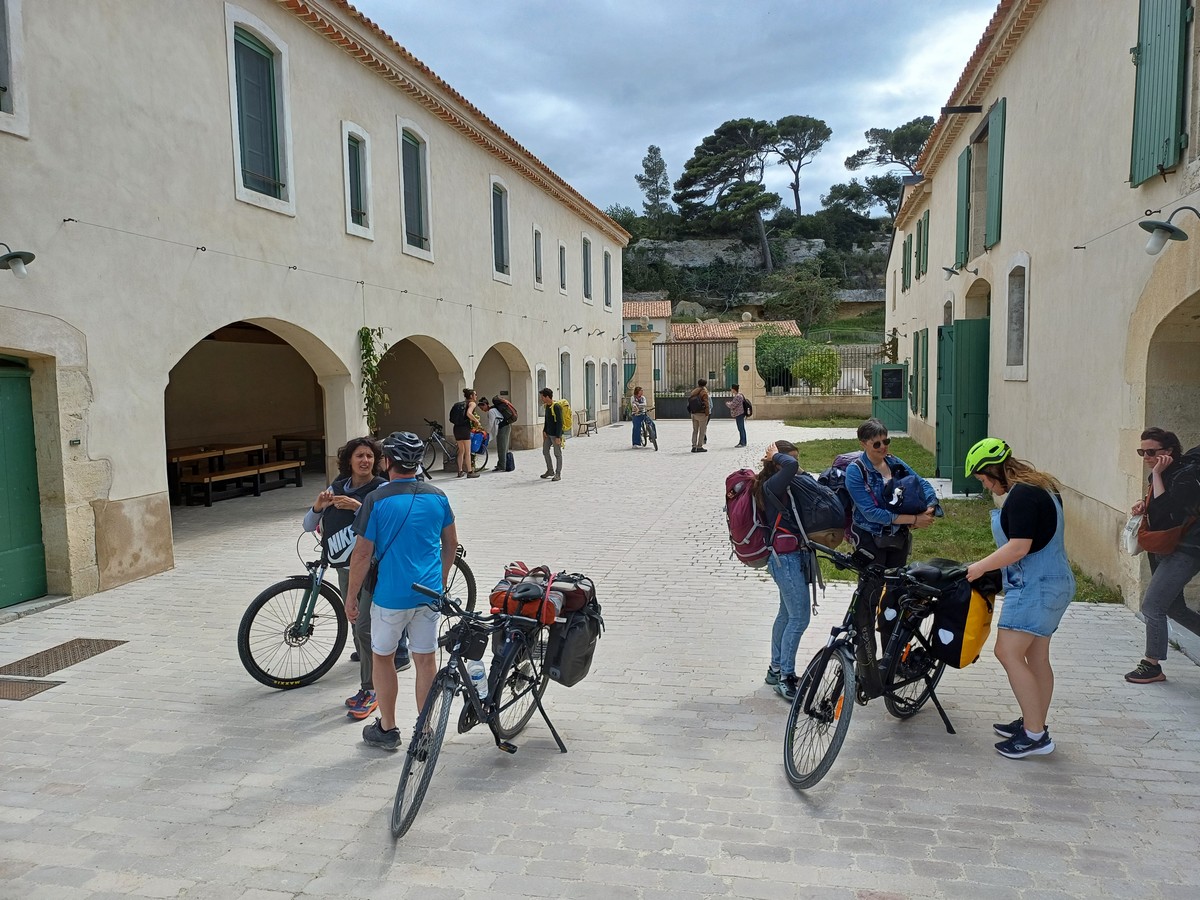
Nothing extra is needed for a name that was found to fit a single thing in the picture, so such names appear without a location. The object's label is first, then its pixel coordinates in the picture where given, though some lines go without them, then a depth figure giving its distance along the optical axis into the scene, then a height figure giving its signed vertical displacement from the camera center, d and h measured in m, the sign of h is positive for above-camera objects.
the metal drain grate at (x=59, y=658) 5.83 -1.93
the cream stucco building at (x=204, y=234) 7.38 +1.89
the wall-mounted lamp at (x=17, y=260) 6.64 +1.08
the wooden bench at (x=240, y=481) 12.80 -1.57
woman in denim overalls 3.97 -0.99
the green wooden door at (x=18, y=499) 7.17 -0.93
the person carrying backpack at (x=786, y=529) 4.76 -0.88
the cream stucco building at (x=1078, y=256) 5.84 +1.17
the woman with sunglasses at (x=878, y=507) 4.80 -0.76
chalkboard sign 22.45 -0.20
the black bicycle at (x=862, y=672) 3.95 -1.50
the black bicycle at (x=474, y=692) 3.61 -1.50
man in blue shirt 4.11 -0.83
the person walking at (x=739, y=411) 20.95 -0.81
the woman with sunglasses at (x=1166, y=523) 4.97 -1.01
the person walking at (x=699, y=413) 19.58 -0.78
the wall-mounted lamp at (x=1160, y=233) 5.25 +0.88
